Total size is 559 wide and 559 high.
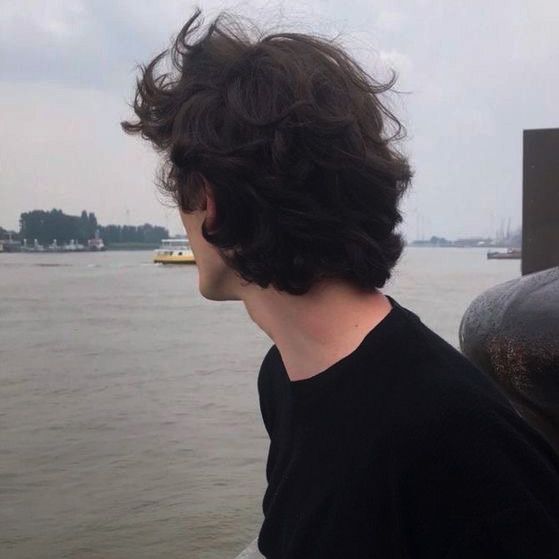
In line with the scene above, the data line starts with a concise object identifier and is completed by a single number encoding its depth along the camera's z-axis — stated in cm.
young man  108
